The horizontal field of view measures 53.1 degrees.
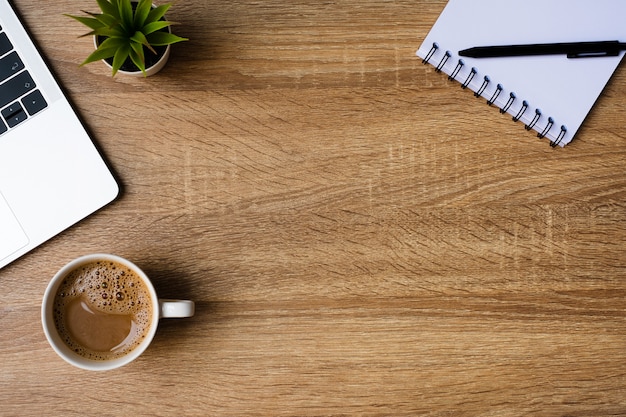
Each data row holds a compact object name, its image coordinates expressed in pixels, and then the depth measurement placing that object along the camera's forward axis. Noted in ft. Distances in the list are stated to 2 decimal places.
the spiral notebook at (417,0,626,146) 2.72
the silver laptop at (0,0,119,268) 2.63
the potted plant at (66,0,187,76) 2.44
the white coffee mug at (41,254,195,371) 2.49
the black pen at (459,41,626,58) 2.70
